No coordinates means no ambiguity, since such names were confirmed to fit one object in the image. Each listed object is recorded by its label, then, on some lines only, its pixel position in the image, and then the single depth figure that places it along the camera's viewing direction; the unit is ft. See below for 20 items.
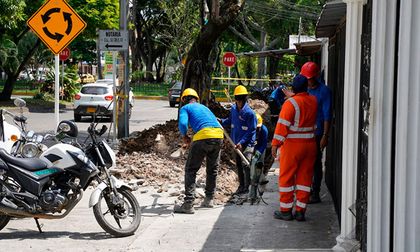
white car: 87.76
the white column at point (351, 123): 20.54
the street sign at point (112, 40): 56.65
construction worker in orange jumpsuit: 25.82
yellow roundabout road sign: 37.32
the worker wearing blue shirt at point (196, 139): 29.73
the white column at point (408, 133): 11.57
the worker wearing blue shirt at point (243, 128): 32.96
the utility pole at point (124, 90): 59.36
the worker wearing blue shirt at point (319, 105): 28.34
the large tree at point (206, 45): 48.67
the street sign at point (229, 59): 121.08
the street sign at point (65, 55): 120.02
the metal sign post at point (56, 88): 37.13
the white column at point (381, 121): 12.35
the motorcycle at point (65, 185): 23.72
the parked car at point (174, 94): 126.62
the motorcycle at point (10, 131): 26.97
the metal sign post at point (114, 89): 53.78
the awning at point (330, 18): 25.56
